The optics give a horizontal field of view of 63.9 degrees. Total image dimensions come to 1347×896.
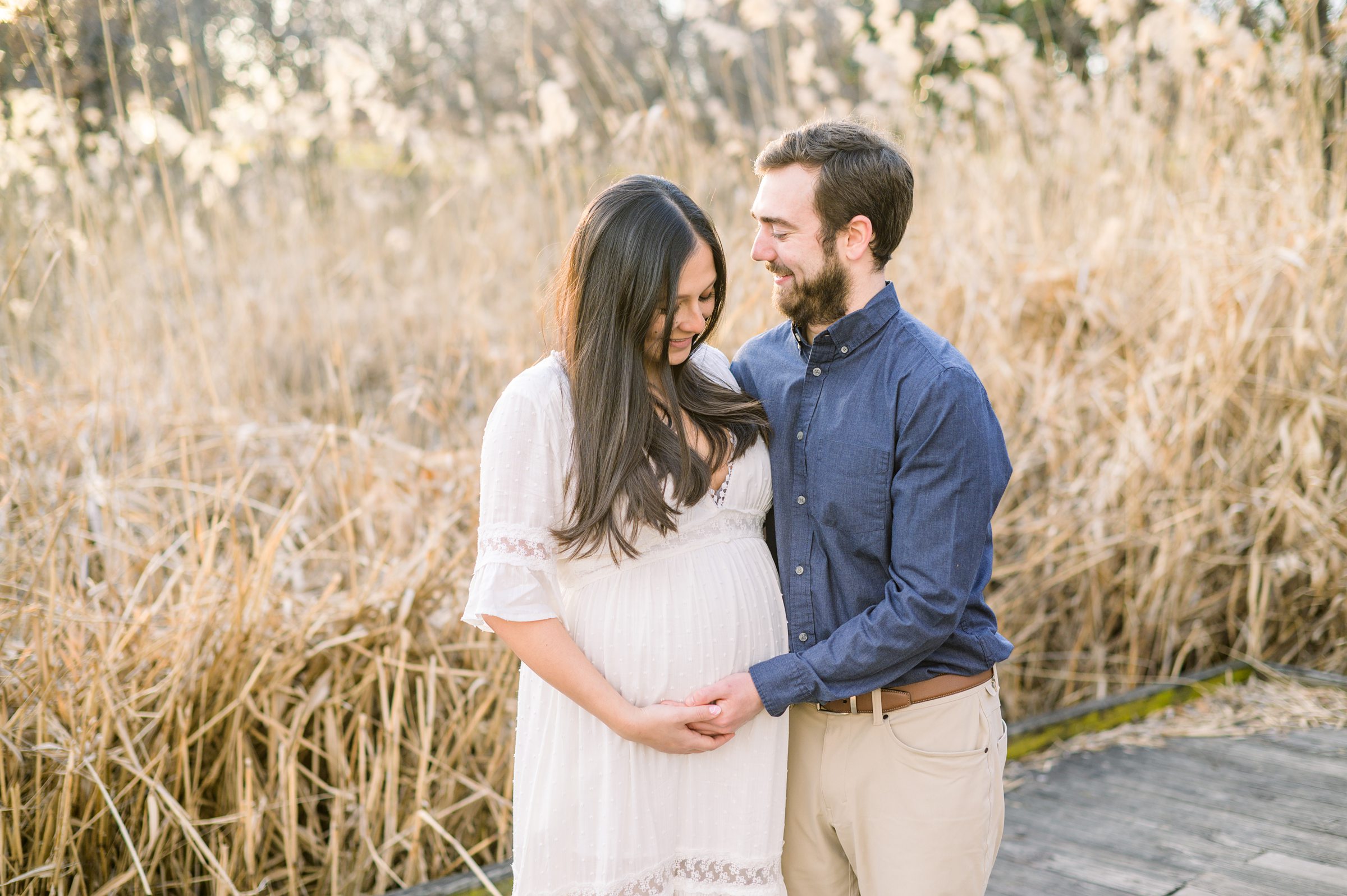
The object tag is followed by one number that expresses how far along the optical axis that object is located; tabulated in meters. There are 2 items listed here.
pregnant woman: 1.69
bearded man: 1.69
